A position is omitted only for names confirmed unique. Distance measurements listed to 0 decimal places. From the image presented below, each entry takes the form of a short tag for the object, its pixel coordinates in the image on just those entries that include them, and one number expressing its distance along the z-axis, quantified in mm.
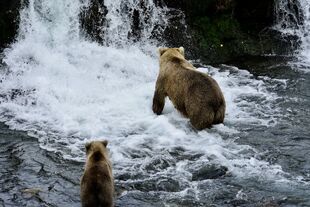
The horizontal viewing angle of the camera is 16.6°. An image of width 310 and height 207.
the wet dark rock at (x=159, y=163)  15629
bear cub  11994
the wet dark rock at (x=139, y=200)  13721
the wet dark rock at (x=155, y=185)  14483
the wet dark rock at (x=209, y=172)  15092
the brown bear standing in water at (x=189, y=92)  17777
